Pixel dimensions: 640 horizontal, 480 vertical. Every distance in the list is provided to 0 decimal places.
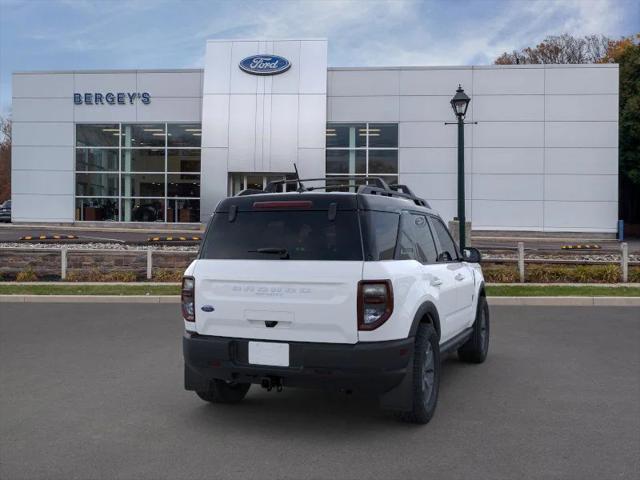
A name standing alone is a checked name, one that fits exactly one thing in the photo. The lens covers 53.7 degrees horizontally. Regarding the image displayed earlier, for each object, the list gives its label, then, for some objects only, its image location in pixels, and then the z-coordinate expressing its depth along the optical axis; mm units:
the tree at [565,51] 47469
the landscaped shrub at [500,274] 15062
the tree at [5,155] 74888
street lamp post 14508
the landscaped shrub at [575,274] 15062
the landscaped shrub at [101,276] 15375
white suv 4449
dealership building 28875
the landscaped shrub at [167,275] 15219
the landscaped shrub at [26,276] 15615
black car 39406
